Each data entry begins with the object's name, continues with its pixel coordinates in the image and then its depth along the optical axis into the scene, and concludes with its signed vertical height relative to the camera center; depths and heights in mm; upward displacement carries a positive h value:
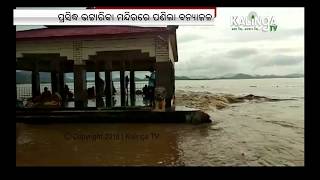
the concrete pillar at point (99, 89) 14457 -101
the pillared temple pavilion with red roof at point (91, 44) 10906 +1280
